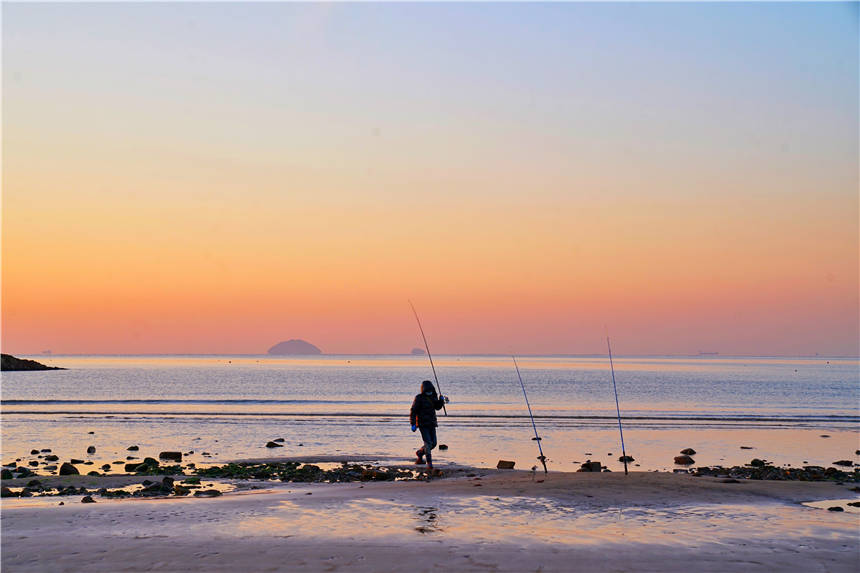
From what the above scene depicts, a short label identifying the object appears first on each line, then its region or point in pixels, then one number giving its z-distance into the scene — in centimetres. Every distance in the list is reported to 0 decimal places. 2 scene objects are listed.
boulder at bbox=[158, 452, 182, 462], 2077
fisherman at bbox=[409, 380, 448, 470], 1738
